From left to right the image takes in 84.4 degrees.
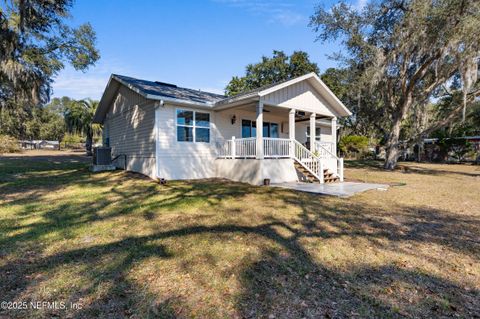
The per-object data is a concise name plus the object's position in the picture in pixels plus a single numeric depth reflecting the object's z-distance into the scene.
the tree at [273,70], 27.95
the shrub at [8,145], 27.66
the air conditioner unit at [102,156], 12.22
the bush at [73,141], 47.17
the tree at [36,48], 9.72
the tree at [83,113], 31.39
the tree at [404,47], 11.61
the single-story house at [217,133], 9.74
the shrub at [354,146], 29.42
